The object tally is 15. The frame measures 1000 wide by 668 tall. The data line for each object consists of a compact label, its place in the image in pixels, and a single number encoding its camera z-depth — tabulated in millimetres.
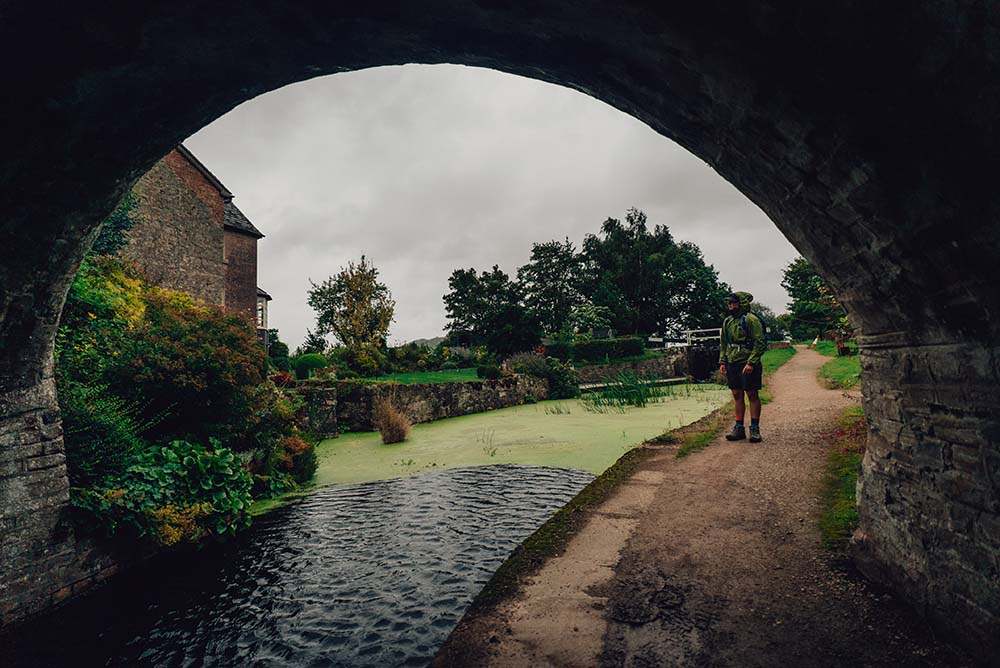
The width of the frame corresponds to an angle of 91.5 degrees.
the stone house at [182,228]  17531
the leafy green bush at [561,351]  25859
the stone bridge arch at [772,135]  1780
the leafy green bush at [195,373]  5969
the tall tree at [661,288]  44906
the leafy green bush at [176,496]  4523
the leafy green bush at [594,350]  25828
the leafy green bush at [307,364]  20833
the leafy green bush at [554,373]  19719
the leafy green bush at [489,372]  17922
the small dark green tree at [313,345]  36219
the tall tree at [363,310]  31953
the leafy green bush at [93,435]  4633
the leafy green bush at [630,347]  26156
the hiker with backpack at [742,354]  6785
